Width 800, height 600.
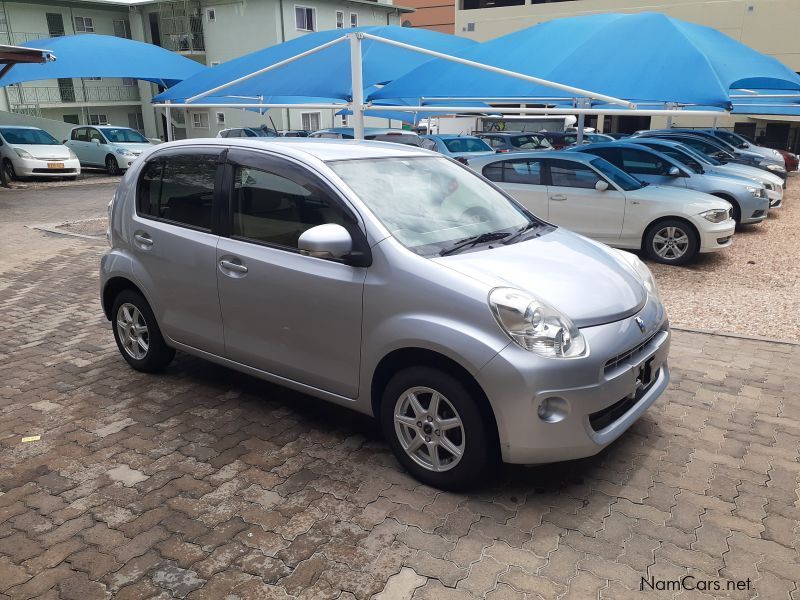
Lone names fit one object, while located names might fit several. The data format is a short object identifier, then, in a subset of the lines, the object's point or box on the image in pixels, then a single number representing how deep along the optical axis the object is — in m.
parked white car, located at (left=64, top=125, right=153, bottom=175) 20.47
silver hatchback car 2.97
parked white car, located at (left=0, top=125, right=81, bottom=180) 18.05
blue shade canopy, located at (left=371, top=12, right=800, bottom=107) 8.60
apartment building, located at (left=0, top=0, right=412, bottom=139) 30.59
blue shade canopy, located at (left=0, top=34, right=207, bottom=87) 18.78
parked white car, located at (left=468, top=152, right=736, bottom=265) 8.42
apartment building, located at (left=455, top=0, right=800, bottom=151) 28.19
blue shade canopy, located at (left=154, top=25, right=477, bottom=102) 11.12
